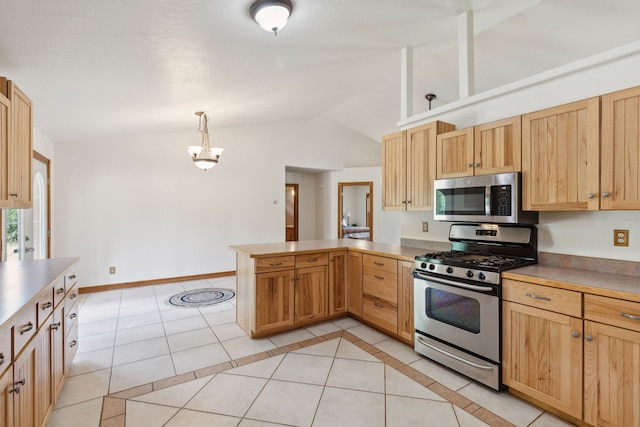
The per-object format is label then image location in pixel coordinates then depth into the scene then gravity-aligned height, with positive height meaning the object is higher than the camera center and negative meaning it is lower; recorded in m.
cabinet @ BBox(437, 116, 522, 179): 2.44 +0.51
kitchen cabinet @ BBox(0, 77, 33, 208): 1.99 +0.45
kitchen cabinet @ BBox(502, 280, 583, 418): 1.85 -0.84
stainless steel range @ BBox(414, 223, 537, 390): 2.24 -0.67
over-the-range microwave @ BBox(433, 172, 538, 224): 2.40 +0.09
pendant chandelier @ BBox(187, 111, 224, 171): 4.57 +0.86
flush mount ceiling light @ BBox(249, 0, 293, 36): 2.01 +1.29
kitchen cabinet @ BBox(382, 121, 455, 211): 3.09 +0.46
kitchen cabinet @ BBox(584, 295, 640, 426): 1.64 -0.82
